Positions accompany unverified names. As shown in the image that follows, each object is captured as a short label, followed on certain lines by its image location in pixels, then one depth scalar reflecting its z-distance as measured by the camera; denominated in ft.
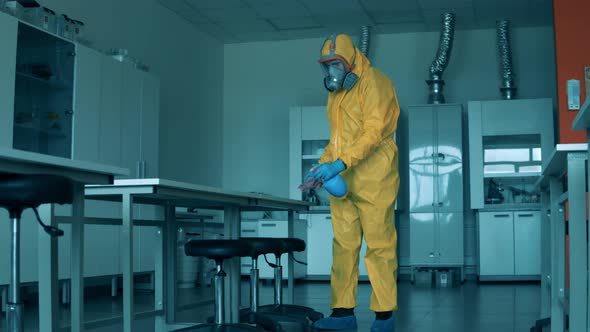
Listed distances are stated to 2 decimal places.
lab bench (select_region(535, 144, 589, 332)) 9.11
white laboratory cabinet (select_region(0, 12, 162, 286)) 17.47
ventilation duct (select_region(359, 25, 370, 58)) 28.78
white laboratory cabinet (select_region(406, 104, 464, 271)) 27.53
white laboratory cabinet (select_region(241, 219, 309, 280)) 27.30
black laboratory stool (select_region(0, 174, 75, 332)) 6.50
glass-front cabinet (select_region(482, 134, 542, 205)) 27.40
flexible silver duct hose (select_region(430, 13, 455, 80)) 27.32
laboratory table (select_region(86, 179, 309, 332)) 10.12
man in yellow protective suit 12.69
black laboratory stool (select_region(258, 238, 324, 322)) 13.80
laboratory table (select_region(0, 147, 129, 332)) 7.34
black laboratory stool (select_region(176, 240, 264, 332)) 10.30
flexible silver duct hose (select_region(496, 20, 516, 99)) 27.76
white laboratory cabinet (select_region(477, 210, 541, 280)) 26.86
